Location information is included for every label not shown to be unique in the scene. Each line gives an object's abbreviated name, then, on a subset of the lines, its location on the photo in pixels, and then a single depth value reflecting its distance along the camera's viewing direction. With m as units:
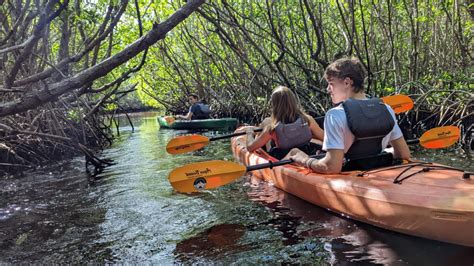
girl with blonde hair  4.83
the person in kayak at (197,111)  13.58
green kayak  12.23
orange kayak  2.83
